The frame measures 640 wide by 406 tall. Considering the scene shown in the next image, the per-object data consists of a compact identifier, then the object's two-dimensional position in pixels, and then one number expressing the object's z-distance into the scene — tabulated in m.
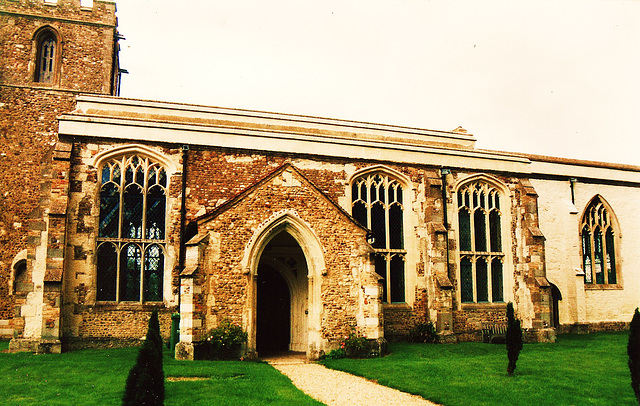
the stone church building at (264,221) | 16.48
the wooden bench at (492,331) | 20.75
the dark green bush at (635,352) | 9.79
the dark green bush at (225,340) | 15.41
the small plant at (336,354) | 16.23
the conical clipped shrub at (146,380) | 7.69
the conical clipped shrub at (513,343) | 13.21
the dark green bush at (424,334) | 19.73
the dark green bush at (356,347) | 16.36
